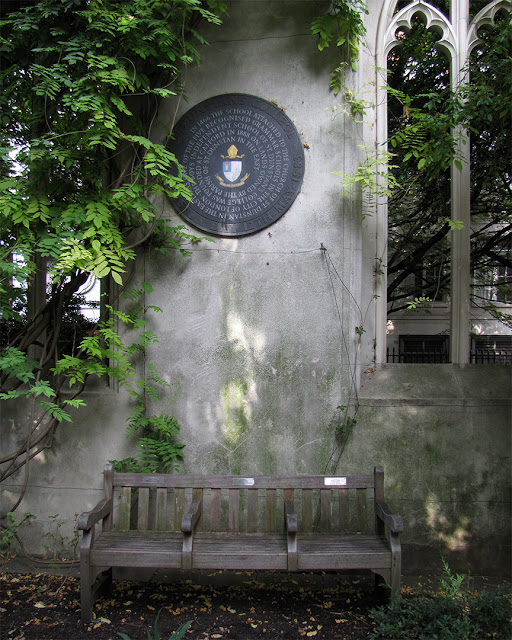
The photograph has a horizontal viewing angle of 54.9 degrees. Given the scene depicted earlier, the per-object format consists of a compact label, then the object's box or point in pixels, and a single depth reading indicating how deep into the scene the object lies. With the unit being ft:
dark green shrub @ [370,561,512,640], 9.64
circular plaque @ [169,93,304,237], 14.12
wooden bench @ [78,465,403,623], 10.77
